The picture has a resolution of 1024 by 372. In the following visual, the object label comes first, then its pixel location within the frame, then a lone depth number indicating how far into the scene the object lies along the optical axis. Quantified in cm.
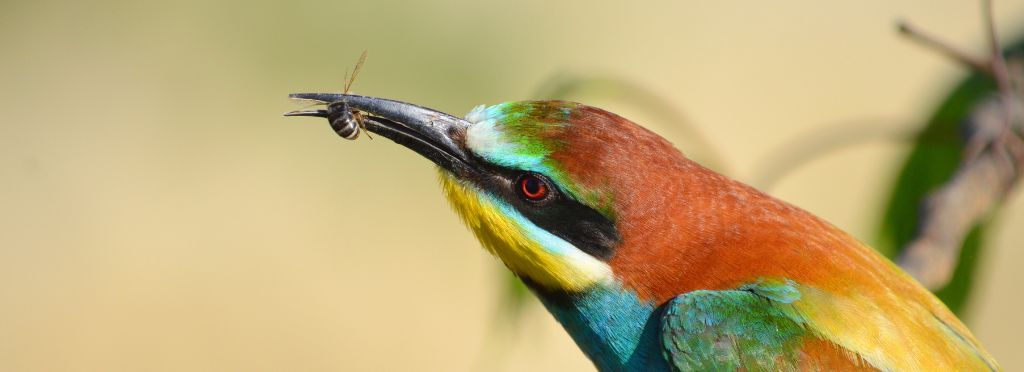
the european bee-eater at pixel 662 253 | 459
